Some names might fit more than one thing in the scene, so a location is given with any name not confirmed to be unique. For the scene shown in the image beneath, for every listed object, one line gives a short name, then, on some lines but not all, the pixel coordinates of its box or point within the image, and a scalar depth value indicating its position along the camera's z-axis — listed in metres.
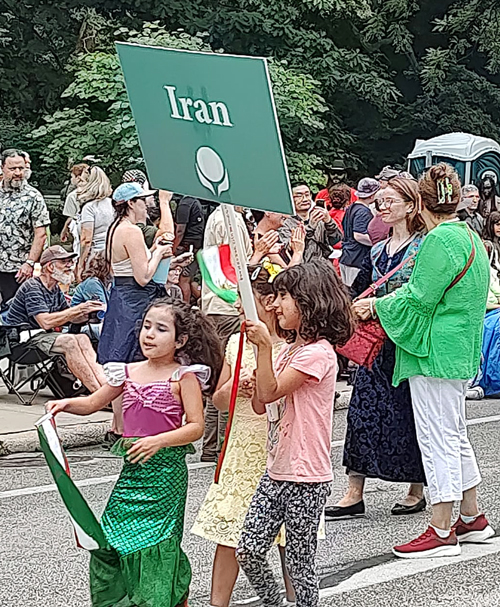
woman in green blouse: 6.13
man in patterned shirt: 11.45
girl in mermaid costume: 4.52
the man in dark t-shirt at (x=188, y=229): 12.09
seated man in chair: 9.97
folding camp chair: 10.20
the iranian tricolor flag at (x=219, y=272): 5.13
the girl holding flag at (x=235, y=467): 4.95
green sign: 3.97
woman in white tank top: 8.45
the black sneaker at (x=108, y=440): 9.09
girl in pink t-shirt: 4.68
